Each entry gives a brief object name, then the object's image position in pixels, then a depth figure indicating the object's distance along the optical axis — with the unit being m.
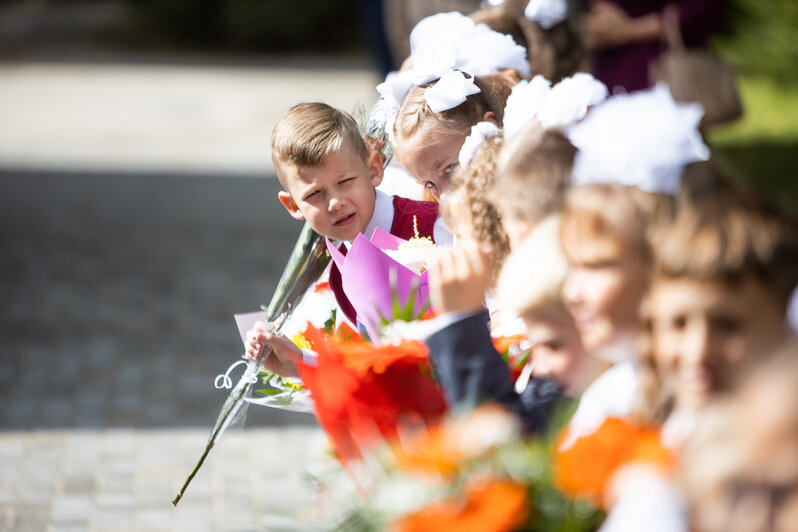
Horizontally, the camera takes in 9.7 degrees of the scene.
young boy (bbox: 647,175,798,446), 5.79
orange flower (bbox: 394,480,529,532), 5.77
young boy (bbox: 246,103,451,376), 6.40
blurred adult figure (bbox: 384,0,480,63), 9.86
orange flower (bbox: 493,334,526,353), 6.20
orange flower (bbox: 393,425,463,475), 5.81
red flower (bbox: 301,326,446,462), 5.99
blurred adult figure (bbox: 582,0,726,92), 7.81
